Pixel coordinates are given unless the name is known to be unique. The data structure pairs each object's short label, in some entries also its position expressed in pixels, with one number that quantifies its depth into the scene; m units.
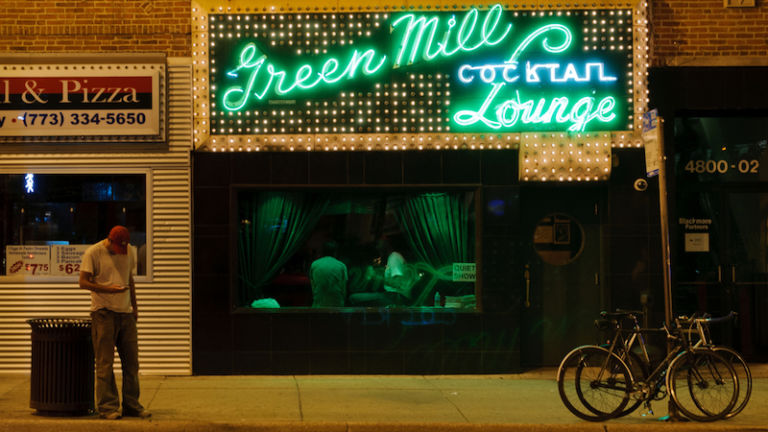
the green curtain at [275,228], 10.66
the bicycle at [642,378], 7.80
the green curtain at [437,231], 10.71
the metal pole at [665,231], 8.20
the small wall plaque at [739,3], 10.62
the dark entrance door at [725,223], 10.79
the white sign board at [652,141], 8.29
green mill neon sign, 10.48
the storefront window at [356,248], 10.64
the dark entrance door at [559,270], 10.79
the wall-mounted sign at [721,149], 10.82
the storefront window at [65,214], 10.48
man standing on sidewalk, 7.83
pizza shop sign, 10.40
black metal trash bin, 7.79
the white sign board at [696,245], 10.79
